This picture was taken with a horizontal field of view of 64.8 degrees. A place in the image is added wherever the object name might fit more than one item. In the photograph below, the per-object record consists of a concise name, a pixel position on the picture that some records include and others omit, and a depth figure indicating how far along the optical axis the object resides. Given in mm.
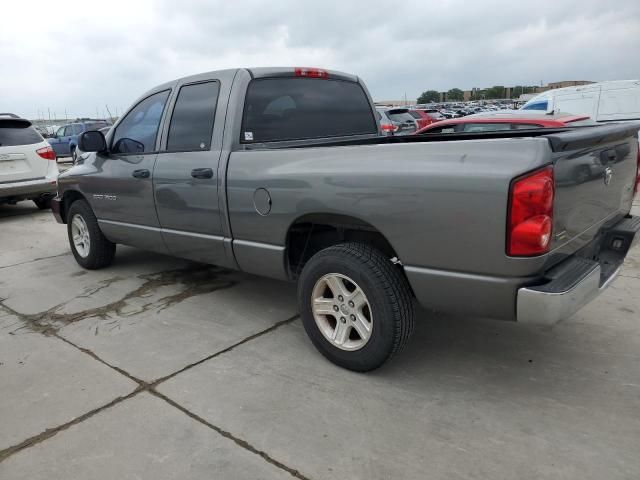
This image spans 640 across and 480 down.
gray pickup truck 2340
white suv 8312
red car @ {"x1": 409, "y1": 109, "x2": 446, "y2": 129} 17438
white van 11570
